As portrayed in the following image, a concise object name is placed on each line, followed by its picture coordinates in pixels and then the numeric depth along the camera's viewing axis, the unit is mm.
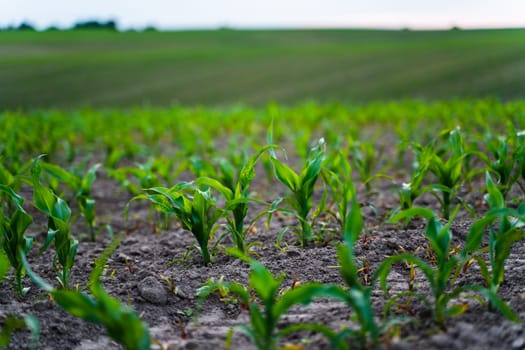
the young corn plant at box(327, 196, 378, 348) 1405
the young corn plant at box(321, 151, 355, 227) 2445
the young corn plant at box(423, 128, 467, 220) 2736
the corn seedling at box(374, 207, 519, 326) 1645
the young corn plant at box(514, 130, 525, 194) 2760
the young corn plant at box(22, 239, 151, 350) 1357
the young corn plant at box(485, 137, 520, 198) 2770
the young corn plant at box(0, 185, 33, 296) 2236
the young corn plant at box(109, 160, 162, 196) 3324
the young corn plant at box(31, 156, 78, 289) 2248
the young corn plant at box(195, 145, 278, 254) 2303
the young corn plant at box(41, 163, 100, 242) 3111
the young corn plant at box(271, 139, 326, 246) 2439
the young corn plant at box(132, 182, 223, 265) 2320
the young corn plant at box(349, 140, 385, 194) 3531
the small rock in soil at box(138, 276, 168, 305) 2141
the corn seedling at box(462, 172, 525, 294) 1751
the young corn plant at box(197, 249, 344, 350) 1443
